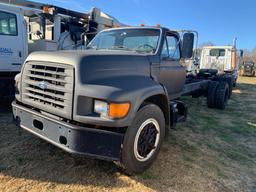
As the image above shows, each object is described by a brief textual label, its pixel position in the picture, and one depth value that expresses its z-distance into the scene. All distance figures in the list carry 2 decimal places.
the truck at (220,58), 13.05
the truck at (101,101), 2.42
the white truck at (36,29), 5.44
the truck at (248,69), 25.34
